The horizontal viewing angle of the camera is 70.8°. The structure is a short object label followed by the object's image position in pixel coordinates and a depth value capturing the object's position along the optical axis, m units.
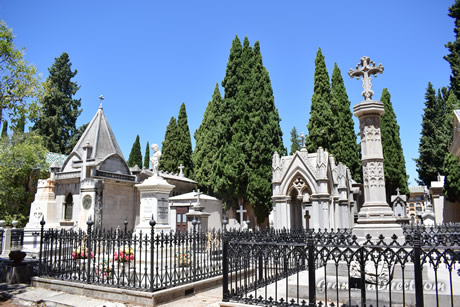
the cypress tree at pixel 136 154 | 51.56
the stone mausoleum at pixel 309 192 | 17.78
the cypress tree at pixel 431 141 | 38.41
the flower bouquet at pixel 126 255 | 10.07
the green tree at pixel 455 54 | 29.25
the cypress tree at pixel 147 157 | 54.47
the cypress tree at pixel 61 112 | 41.56
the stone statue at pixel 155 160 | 13.04
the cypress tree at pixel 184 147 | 39.97
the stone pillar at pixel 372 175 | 8.27
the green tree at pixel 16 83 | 11.28
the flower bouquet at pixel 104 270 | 8.70
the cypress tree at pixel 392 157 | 36.69
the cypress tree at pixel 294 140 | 70.45
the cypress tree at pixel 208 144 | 33.50
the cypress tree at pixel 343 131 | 33.75
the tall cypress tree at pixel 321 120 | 33.44
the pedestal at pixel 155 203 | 12.12
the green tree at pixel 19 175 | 24.91
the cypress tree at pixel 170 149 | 39.41
